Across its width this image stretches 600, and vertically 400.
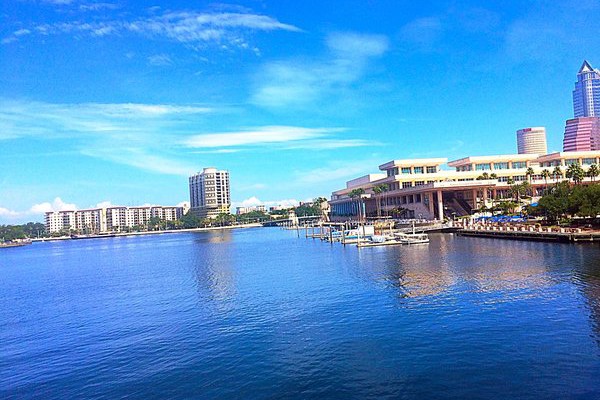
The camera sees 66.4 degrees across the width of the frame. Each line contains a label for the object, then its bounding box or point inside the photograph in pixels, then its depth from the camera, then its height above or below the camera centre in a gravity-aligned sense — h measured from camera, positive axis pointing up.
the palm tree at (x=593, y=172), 104.29 +6.23
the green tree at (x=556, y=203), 70.88 -0.33
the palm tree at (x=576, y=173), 93.08 +5.53
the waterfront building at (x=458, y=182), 112.12 +6.77
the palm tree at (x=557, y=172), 108.27 +6.86
